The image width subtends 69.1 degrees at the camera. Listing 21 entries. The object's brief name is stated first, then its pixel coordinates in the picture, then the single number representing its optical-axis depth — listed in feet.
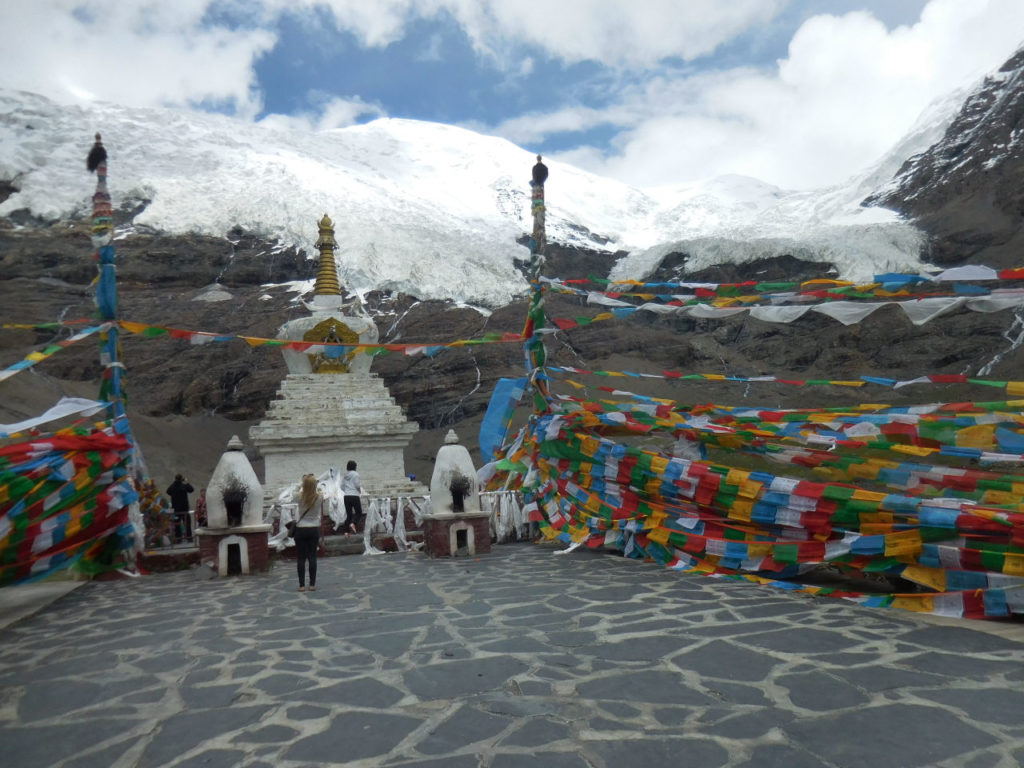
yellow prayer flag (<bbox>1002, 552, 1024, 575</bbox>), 16.83
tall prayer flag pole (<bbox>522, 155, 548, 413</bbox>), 35.86
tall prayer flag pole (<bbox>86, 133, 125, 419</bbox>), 33.24
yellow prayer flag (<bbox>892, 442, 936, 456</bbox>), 20.36
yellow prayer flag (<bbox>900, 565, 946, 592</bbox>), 18.30
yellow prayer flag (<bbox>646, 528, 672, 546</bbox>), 27.58
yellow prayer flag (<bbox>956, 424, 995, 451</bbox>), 19.10
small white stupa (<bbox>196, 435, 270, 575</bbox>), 30.25
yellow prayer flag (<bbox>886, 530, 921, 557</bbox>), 18.99
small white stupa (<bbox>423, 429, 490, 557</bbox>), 33.83
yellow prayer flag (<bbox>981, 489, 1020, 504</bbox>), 19.34
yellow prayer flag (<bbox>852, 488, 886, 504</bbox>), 20.04
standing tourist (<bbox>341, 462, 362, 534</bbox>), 41.45
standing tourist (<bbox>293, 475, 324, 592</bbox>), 25.32
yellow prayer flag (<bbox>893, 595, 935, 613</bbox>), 18.21
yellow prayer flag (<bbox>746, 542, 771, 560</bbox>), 23.29
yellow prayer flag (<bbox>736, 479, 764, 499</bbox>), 23.40
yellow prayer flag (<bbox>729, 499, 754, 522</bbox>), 23.73
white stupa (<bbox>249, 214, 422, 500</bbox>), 53.93
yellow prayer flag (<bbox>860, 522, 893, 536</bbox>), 19.83
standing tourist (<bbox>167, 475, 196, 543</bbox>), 46.88
